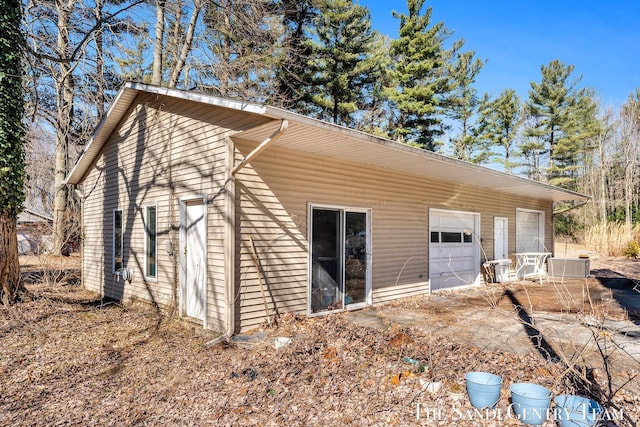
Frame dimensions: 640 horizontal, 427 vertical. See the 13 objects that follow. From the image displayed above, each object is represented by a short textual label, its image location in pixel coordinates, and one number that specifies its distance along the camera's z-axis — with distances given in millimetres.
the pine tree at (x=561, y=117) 24234
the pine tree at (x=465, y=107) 20391
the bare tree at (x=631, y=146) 24328
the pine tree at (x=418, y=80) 18344
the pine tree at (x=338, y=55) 16156
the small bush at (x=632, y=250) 16562
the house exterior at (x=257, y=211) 5281
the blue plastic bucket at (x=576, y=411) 2615
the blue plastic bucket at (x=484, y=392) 3008
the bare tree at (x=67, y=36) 7811
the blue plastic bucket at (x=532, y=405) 2801
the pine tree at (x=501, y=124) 23859
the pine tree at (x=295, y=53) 14430
